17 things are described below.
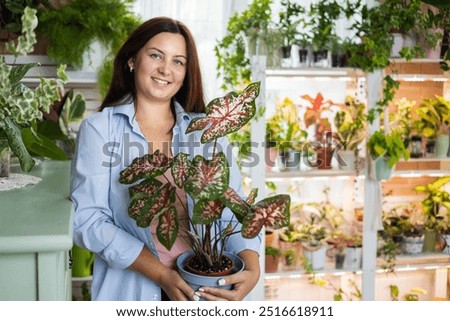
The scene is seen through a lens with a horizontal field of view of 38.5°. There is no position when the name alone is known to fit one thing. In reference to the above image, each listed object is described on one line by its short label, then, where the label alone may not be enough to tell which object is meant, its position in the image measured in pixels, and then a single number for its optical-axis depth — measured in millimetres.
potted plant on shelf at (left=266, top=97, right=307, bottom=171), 3357
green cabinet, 1122
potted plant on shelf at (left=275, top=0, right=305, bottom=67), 3312
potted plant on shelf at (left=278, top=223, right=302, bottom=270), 3459
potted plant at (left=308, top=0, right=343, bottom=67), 3320
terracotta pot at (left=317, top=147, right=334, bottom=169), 3459
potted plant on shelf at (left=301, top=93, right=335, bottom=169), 3424
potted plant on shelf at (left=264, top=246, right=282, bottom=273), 3406
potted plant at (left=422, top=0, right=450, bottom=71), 3324
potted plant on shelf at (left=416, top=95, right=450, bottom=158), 3527
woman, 1627
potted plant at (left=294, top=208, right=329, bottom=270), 3455
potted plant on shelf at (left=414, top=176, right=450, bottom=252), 3600
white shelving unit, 3326
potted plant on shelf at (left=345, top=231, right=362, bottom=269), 3520
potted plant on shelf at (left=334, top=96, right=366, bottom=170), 3418
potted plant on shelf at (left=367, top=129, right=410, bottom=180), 3322
